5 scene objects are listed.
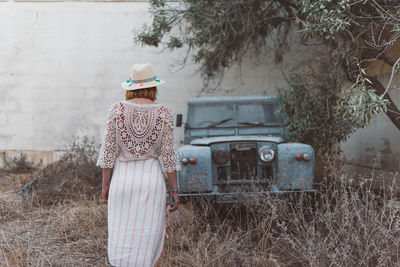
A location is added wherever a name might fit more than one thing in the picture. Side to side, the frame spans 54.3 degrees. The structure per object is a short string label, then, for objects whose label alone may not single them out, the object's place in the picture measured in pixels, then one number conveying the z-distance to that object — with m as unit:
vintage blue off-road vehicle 4.37
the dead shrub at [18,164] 9.43
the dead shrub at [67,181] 6.11
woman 2.59
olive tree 4.95
